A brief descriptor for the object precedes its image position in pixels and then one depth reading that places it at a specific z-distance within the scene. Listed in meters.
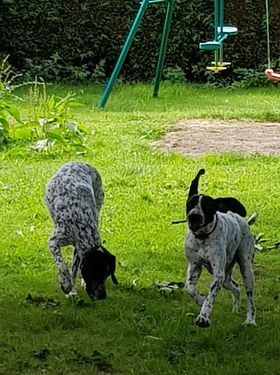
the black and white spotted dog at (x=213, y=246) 5.22
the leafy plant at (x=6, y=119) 10.69
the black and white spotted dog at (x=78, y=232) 5.75
